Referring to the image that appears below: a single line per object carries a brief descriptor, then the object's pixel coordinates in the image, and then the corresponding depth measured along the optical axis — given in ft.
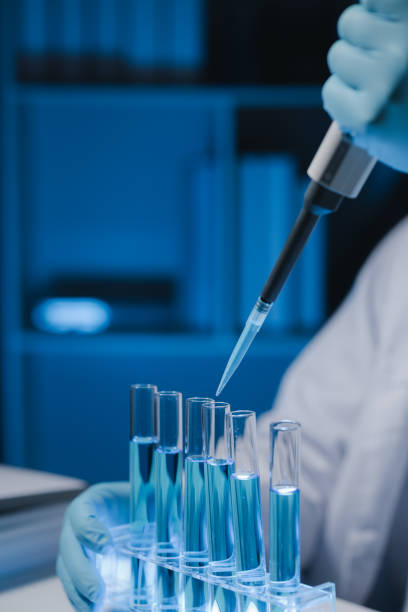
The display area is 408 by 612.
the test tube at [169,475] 2.40
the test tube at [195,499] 2.36
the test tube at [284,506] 2.26
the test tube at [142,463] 2.44
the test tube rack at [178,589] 2.27
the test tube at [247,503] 2.29
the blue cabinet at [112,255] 6.19
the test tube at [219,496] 2.32
